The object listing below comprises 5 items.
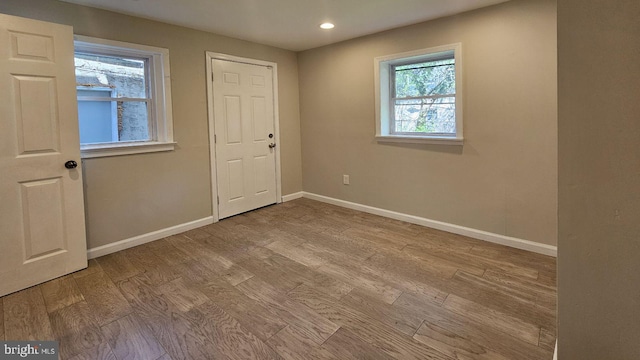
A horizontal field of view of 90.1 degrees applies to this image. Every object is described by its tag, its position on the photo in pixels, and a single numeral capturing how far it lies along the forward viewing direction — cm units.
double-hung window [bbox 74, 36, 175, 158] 288
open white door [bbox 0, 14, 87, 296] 226
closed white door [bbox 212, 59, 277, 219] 391
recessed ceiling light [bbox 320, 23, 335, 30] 341
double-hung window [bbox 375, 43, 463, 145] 331
